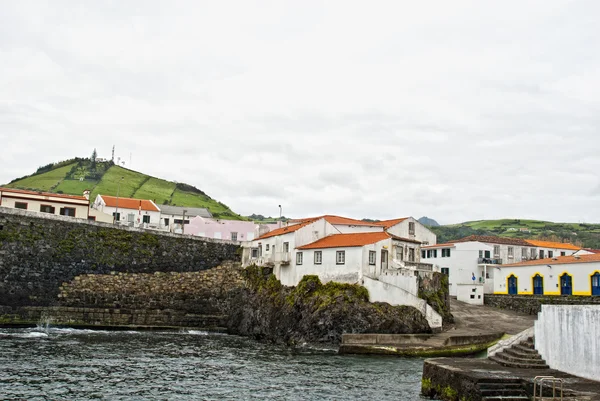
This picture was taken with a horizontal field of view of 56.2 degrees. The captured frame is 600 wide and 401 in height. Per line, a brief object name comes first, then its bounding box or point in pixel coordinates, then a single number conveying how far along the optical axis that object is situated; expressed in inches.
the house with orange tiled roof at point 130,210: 3083.2
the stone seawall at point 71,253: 1905.8
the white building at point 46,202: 2325.3
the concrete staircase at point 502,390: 756.6
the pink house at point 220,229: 3112.7
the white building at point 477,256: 2559.1
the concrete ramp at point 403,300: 1657.2
